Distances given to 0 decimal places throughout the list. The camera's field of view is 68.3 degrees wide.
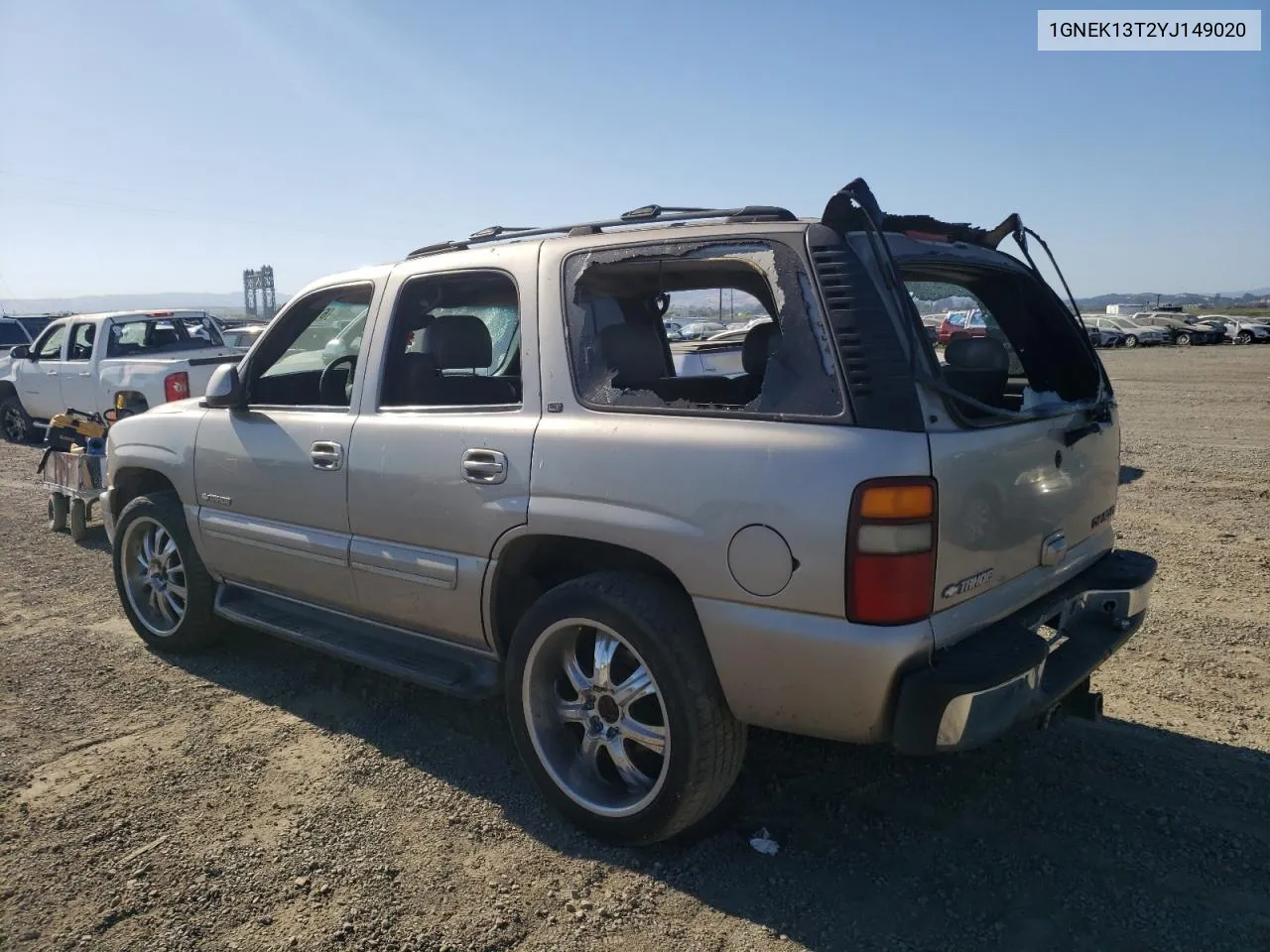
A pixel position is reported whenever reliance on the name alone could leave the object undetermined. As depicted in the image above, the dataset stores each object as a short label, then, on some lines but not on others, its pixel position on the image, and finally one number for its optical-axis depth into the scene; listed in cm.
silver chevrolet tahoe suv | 254
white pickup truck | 988
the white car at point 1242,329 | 3956
